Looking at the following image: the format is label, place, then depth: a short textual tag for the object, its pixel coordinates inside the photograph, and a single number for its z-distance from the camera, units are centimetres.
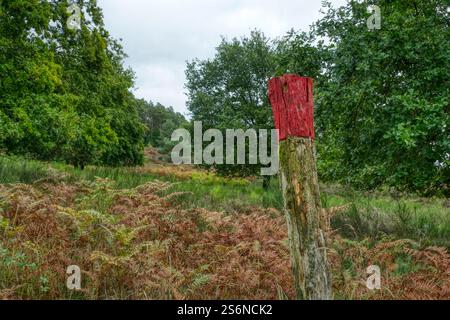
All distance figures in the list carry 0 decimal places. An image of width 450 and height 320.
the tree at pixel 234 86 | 2198
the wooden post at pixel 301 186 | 342
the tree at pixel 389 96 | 872
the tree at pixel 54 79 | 1360
